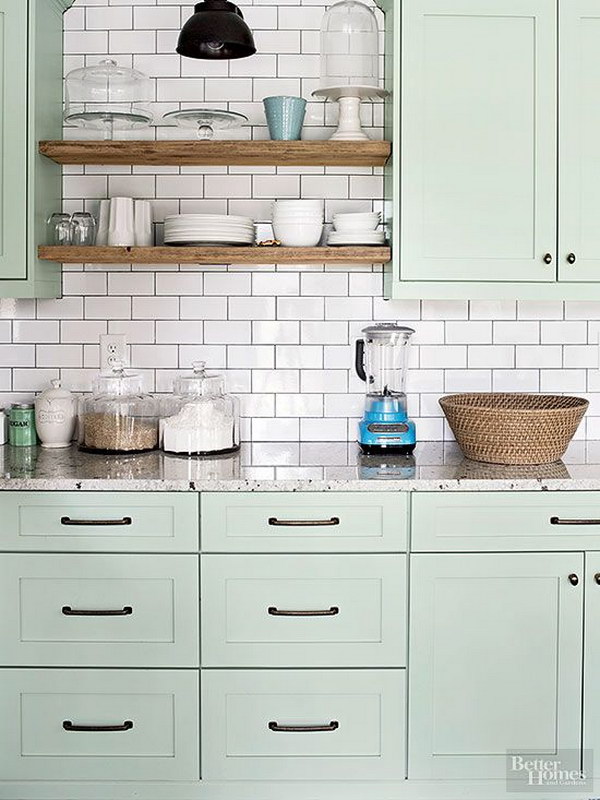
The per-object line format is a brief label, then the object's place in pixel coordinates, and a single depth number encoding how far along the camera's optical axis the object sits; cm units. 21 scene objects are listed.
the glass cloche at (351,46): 357
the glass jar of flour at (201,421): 346
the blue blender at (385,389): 347
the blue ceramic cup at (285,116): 352
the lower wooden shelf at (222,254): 346
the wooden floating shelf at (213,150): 346
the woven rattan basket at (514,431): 329
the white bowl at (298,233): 353
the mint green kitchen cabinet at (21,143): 341
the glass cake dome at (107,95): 358
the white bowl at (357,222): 351
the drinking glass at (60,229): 361
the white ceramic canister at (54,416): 364
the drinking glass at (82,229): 362
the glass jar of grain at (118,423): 351
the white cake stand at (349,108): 352
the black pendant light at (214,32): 297
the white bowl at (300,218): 352
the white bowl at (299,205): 353
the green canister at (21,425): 365
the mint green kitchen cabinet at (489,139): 337
